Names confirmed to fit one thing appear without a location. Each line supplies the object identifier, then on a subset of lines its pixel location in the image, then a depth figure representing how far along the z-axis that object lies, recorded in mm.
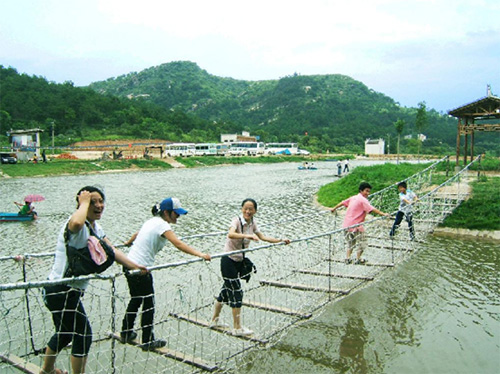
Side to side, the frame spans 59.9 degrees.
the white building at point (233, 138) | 90438
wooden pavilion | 18844
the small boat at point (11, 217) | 15971
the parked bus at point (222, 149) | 70688
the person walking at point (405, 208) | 10625
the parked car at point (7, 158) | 40750
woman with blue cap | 4543
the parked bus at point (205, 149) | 68088
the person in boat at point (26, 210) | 15989
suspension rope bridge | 5203
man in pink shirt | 8070
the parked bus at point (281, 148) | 80281
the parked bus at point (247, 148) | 74488
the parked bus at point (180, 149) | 65562
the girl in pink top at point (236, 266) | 5449
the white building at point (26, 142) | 46759
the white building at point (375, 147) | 95875
